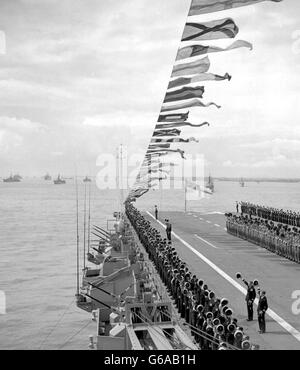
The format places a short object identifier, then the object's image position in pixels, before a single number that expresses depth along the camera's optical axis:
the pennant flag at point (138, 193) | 40.62
